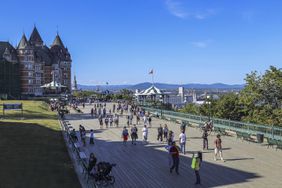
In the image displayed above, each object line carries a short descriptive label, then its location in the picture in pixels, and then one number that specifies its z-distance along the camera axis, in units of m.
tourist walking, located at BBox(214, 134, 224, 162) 14.22
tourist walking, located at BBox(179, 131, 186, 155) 15.39
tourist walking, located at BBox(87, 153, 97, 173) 11.27
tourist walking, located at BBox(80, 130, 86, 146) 18.25
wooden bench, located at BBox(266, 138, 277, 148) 17.00
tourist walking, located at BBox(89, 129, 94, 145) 18.29
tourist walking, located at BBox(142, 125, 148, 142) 19.16
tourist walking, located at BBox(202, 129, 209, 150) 16.64
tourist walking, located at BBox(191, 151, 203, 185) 10.99
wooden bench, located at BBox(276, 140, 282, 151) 16.67
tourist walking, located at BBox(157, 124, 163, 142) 19.54
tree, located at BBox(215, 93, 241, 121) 36.17
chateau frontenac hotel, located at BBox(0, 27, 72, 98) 72.06
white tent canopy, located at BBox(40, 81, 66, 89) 50.73
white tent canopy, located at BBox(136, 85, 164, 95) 38.82
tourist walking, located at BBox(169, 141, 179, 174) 12.33
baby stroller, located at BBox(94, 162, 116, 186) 10.71
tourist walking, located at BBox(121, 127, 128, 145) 18.02
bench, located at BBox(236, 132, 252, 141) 19.50
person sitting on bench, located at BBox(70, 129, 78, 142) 17.43
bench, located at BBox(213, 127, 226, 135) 22.55
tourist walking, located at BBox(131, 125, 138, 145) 18.24
